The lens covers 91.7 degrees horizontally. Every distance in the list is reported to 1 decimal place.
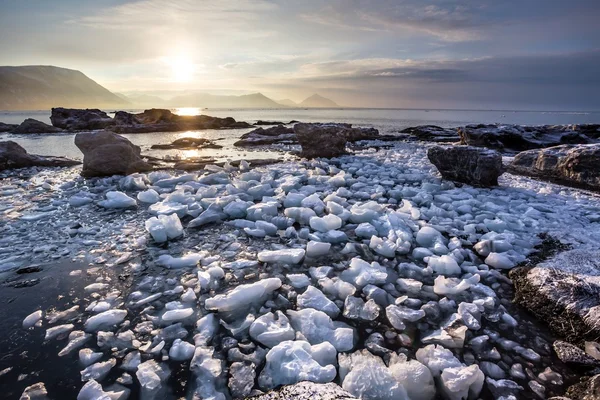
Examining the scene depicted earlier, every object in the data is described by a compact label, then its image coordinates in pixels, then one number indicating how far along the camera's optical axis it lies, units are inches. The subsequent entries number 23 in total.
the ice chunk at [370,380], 62.5
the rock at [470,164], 234.5
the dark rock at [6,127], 910.8
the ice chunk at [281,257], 121.8
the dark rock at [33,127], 865.1
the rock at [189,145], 542.4
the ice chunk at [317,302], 92.2
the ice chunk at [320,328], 78.7
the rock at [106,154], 280.1
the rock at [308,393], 53.4
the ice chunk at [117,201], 186.2
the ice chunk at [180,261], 119.5
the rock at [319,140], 406.9
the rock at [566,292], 83.3
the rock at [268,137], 593.0
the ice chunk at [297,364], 66.1
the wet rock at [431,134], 700.0
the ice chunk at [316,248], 127.3
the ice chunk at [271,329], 79.3
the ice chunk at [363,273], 106.9
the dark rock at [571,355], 73.5
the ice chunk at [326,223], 151.3
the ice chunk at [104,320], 84.3
